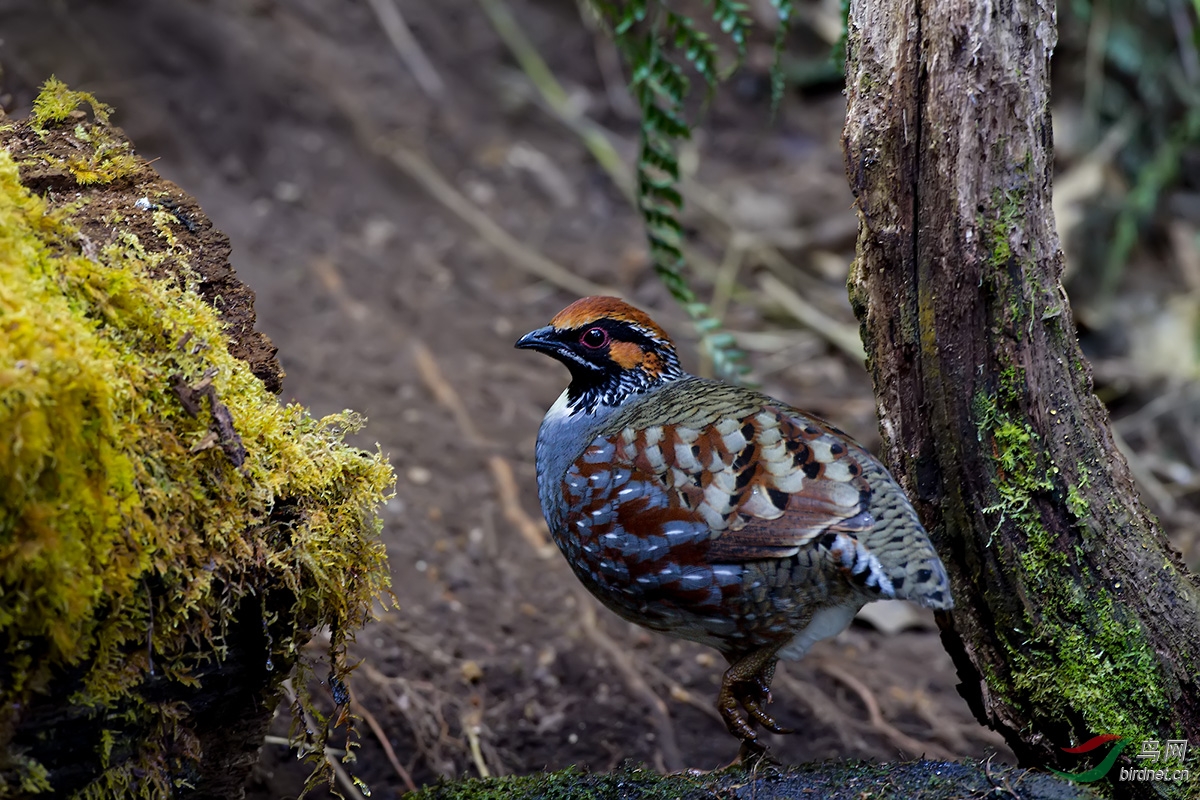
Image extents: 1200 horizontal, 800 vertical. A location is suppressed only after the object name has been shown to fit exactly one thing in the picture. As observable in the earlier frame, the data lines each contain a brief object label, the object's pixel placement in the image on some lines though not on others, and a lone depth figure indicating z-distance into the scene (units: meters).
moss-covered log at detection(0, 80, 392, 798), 4.08
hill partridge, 5.87
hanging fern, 8.11
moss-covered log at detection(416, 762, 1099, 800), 5.47
